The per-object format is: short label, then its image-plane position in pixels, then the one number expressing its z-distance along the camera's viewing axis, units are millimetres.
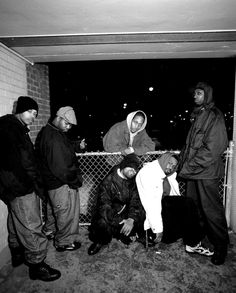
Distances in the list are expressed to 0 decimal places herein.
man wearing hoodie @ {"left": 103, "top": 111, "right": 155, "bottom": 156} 4062
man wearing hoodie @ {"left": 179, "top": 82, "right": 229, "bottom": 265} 3145
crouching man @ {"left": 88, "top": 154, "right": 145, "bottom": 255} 3490
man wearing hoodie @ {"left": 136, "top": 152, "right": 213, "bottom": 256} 3400
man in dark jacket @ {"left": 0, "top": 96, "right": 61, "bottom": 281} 2713
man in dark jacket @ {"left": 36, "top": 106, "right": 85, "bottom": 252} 3293
